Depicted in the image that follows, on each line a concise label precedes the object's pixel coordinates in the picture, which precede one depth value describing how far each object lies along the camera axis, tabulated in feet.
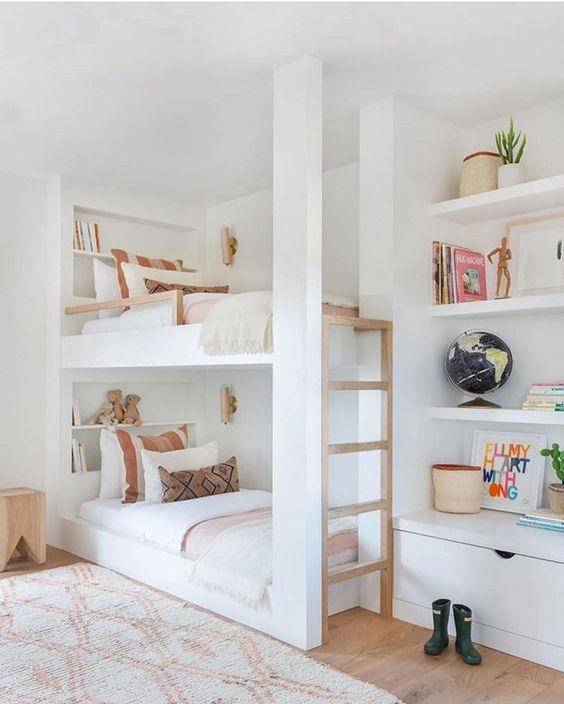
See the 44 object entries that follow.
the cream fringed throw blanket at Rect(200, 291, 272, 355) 9.24
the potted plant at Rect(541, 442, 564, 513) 9.18
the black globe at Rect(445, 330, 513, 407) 10.01
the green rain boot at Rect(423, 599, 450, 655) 8.38
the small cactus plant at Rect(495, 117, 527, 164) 9.86
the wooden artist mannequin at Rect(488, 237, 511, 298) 10.36
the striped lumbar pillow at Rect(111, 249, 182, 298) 13.83
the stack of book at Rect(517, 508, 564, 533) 8.84
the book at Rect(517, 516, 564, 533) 8.84
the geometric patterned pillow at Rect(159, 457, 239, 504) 12.48
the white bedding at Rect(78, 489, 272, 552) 11.23
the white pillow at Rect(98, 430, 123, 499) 13.87
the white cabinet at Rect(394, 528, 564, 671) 8.15
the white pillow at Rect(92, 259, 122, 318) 14.19
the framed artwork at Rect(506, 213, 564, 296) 10.00
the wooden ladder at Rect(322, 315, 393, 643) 8.87
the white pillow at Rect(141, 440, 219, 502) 12.72
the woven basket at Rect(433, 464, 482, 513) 9.98
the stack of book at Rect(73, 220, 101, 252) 14.35
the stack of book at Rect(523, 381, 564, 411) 9.39
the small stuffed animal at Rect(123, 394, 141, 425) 14.93
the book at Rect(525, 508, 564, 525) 8.87
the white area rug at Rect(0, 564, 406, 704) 7.34
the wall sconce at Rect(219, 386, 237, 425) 15.28
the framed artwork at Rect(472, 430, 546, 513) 9.94
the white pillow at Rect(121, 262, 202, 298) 13.76
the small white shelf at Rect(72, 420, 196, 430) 14.24
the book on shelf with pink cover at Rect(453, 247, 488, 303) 10.57
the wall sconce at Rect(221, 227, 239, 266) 15.66
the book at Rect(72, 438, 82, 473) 13.97
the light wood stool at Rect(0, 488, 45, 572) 12.13
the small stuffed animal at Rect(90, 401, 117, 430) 14.49
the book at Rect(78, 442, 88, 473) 14.01
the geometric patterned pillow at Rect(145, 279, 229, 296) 13.50
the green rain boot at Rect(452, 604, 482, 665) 8.14
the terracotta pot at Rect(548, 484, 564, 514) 9.17
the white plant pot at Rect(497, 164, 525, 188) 9.83
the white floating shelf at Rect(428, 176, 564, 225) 9.28
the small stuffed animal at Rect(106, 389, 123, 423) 14.76
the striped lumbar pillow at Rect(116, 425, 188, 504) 13.37
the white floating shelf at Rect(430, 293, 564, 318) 9.11
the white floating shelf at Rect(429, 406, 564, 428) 9.14
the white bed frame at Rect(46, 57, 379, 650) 8.65
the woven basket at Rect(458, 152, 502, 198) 10.16
